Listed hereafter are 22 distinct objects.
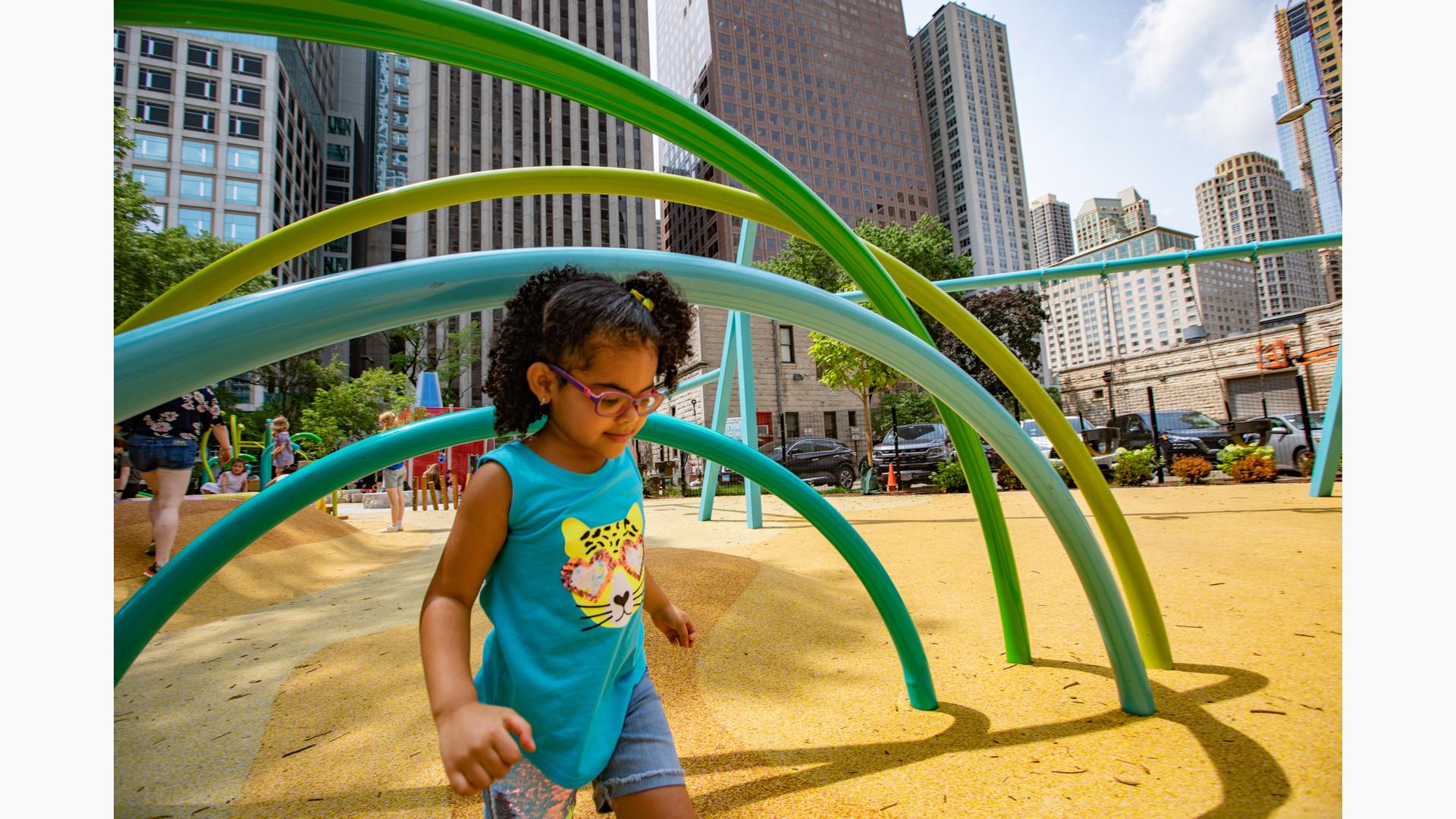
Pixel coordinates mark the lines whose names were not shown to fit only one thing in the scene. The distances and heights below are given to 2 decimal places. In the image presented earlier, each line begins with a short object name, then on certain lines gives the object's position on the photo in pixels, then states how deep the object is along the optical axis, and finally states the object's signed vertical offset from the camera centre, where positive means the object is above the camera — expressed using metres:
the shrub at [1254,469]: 9.75 -0.71
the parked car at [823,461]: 15.55 -0.18
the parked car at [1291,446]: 10.57 -0.39
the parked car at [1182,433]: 13.82 -0.04
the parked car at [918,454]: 14.02 -0.16
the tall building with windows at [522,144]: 53.47 +33.16
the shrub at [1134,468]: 10.98 -0.62
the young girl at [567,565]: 1.03 -0.17
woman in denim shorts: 3.94 +0.32
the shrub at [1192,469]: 10.29 -0.66
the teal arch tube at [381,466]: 1.22 -0.10
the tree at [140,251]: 10.39 +6.64
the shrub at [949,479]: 12.05 -0.66
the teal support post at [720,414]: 6.77 +0.54
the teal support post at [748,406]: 6.20 +0.57
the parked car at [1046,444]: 11.89 -0.10
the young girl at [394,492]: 8.10 -0.15
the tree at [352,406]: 30.14 +4.08
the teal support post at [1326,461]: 6.59 -0.44
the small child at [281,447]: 8.16 +0.56
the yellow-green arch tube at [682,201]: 1.68 +0.69
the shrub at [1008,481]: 11.85 -0.78
